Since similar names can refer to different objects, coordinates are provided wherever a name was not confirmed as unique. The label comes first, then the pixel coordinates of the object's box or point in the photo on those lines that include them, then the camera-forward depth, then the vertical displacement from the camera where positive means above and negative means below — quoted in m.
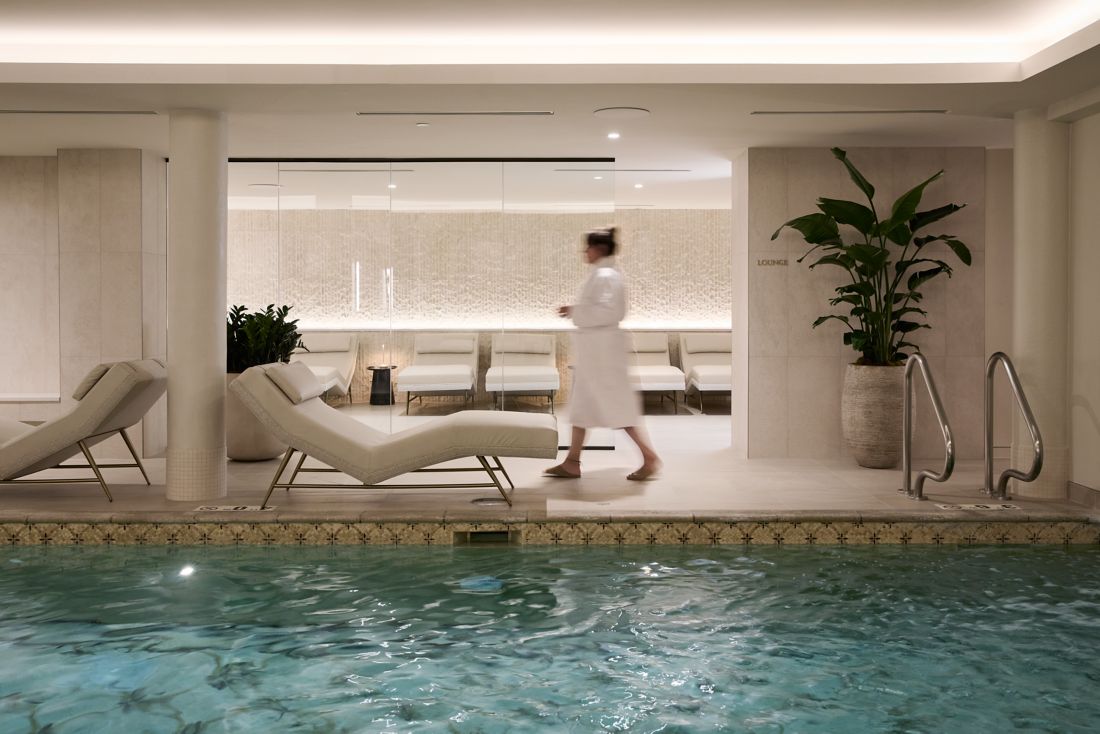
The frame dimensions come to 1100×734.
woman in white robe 6.94 -0.12
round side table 8.41 -0.38
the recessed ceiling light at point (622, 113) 6.58 +1.53
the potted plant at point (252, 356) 8.00 -0.14
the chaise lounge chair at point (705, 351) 12.67 -0.13
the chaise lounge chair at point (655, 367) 12.20 -0.33
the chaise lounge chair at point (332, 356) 8.48 -0.14
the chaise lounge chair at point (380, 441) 5.86 -0.59
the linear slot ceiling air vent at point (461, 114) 6.70 +1.53
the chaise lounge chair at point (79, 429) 6.07 -0.56
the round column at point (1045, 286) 6.46 +0.36
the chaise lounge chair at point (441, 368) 8.42 -0.24
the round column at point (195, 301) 6.39 +0.25
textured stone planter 7.55 -0.56
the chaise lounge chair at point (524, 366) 8.48 -0.22
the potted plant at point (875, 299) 7.54 +0.33
